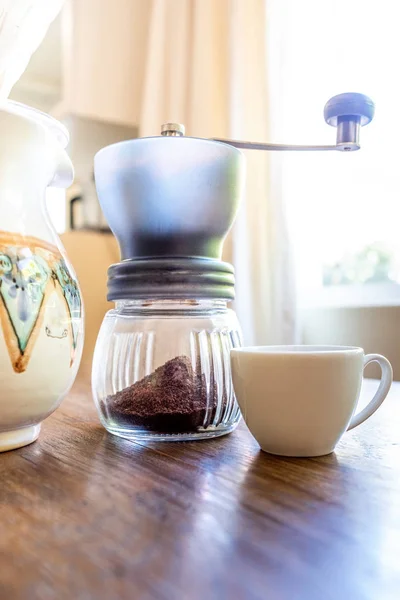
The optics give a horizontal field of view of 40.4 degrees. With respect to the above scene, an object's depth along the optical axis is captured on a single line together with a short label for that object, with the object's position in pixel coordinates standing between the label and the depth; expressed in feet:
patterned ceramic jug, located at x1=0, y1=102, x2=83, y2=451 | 1.24
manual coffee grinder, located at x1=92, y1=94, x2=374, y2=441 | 1.53
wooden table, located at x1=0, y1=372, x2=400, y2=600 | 0.69
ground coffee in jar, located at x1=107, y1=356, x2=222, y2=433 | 1.49
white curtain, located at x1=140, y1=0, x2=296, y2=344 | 4.52
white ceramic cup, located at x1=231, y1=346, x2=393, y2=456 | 1.24
